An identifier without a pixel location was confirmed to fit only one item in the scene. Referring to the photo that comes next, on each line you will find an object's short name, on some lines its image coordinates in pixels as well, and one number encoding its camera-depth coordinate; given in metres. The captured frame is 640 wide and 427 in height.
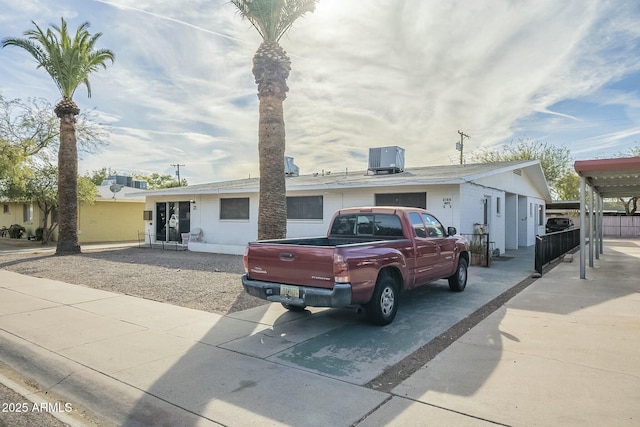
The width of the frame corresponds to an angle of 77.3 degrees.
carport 9.66
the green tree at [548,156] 37.94
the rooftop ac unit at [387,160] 16.41
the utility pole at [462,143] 38.04
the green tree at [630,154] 33.47
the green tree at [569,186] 37.97
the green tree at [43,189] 20.81
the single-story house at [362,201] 13.45
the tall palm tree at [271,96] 9.90
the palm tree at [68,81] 16.66
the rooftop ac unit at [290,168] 21.86
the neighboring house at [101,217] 25.80
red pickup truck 5.41
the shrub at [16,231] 26.36
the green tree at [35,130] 20.16
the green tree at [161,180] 62.48
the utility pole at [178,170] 62.69
